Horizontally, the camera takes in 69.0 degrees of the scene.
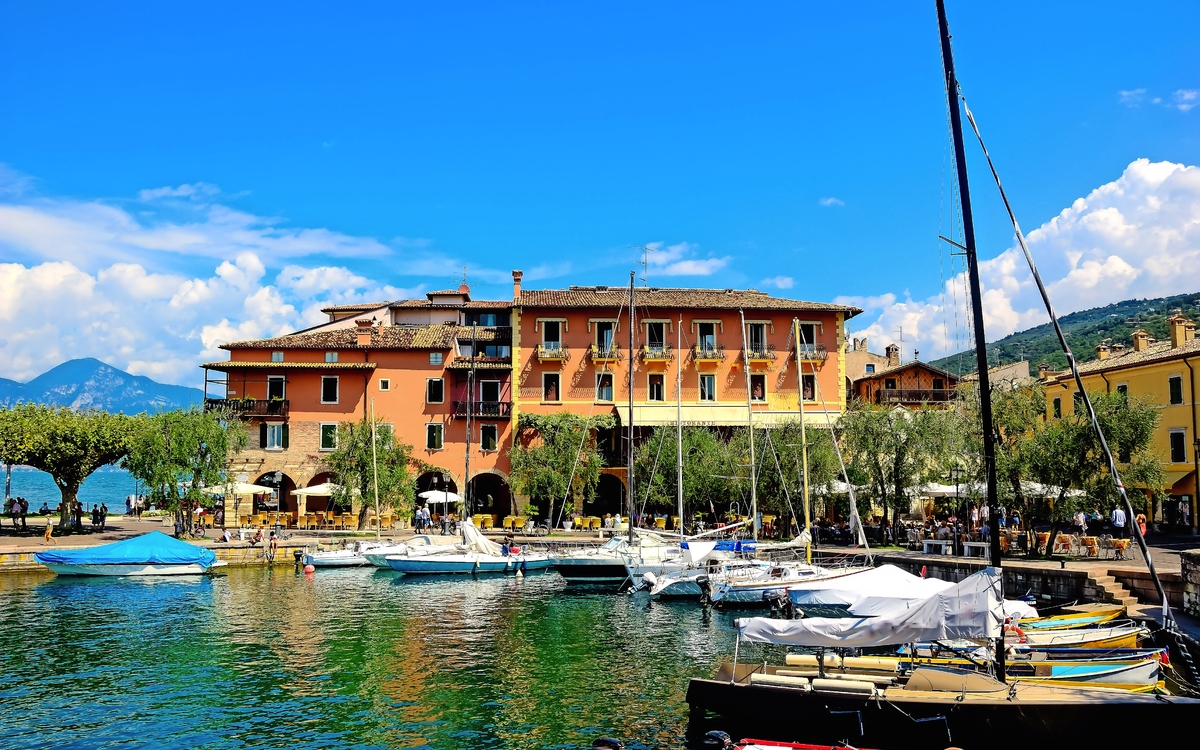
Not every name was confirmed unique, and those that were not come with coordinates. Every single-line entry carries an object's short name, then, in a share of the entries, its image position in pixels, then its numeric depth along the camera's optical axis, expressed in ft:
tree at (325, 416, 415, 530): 150.82
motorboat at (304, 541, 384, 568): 123.85
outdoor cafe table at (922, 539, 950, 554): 105.24
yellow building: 132.16
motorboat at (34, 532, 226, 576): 108.88
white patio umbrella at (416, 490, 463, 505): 156.36
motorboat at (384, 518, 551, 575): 120.88
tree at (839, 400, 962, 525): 124.77
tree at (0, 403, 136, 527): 126.21
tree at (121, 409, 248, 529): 131.64
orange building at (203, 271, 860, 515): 167.53
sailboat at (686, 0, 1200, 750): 40.37
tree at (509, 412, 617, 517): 153.79
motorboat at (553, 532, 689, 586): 108.78
